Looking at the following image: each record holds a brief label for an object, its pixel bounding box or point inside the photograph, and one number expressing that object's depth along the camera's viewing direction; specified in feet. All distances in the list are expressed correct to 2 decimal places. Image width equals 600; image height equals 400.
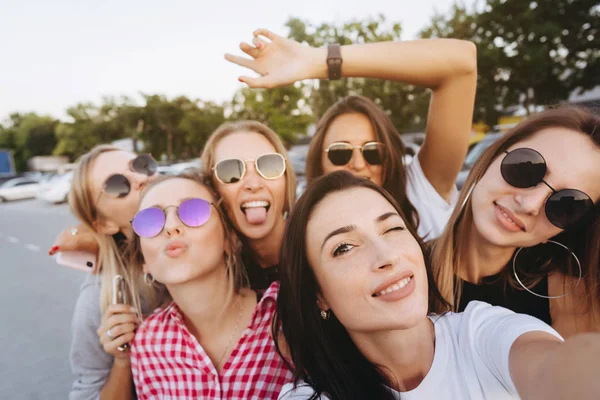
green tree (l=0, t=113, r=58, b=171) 170.91
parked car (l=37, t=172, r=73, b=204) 54.80
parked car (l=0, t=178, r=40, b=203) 69.87
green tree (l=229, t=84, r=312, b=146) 77.61
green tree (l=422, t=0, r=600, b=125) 51.24
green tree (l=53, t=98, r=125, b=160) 130.21
